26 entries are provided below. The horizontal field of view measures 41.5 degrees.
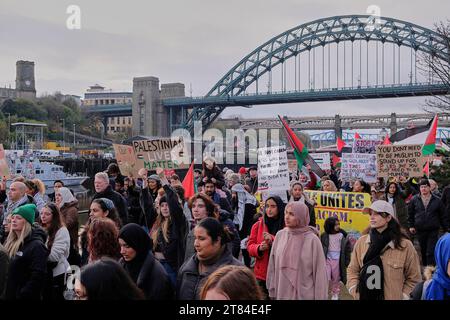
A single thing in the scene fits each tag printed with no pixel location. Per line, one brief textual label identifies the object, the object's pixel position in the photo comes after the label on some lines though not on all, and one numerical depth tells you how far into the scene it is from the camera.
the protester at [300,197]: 6.82
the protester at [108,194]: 5.89
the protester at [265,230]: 4.94
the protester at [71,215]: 4.95
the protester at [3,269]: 3.90
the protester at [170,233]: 4.62
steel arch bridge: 63.41
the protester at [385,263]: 3.92
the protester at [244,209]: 7.81
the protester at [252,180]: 10.95
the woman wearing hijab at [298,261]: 4.07
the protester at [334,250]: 5.72
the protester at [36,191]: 6.83
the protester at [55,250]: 4.36
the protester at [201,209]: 4.69
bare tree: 15.23
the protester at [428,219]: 7.48
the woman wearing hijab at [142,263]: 3.22
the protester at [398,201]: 8.18
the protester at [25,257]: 3.84
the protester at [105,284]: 2.49
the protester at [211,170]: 7.70
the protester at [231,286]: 2.30
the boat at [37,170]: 31.64
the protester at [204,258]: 3.41
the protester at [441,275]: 2.73
